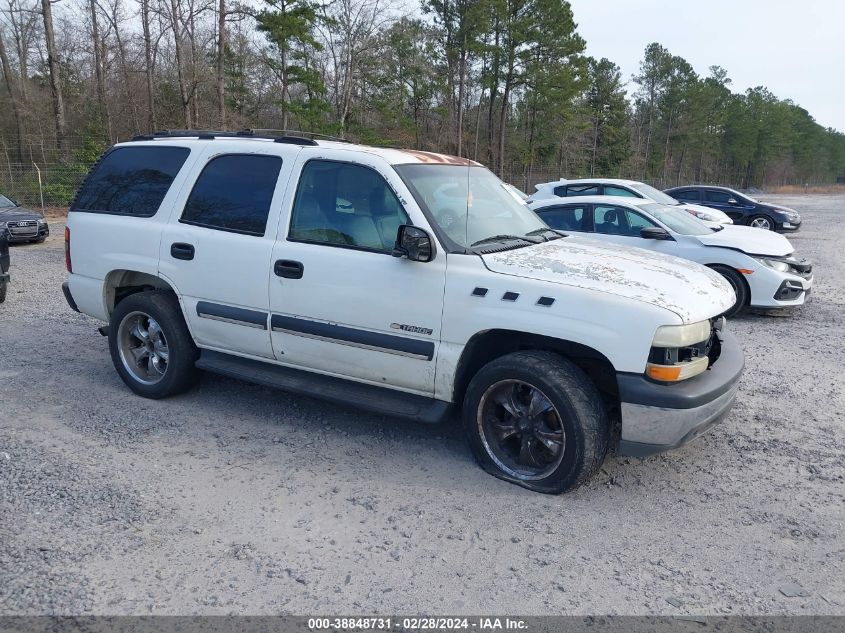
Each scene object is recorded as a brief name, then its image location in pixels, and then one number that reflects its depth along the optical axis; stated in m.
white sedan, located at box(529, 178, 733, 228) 12.19
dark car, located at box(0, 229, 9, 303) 8.52
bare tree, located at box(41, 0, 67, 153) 26.59
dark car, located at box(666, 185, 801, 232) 20.88
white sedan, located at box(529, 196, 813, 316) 8.51
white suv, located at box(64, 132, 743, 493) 3.62
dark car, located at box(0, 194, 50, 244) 14.98
